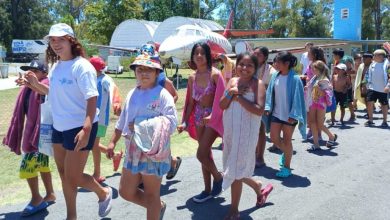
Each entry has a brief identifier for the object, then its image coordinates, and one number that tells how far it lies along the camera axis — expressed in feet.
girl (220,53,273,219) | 13.23
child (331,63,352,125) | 33.01
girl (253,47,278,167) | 20.18
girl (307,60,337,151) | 24.77
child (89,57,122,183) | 17.11
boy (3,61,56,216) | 14.20
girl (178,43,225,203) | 14.74
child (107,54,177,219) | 11.00
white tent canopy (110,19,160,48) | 142.31
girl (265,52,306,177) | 18.11
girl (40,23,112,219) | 11.65
